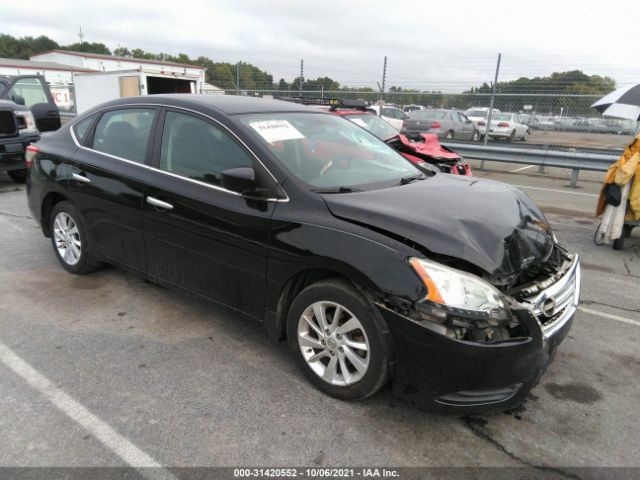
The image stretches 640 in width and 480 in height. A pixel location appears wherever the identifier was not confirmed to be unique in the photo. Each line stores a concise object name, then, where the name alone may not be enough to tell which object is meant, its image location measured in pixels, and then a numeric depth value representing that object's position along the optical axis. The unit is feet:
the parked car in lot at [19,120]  26.32
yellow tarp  17.79
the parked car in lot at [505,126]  64.64
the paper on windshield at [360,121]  28.32
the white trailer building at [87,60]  193.16
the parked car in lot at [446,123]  58.18
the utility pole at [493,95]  45.11
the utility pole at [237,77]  61.62
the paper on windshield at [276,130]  10.41
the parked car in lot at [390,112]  52.62
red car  24.17
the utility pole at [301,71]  57.65
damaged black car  7.80
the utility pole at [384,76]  53.10
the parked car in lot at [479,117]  65.38
